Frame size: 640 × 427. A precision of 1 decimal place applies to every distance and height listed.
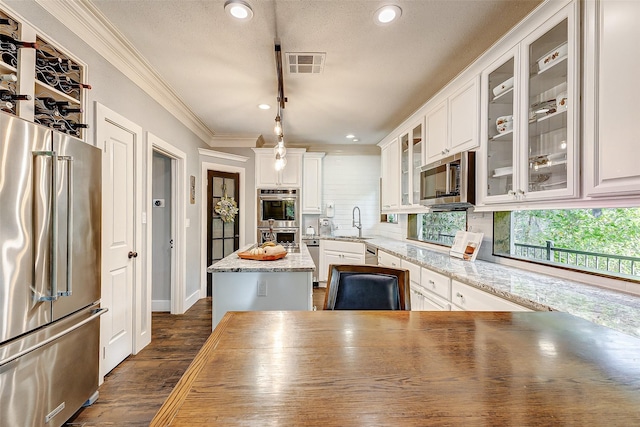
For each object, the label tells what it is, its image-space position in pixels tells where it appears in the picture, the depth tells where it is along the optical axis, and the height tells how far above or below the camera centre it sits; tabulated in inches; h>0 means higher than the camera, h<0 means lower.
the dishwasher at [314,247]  204.4 -23.8
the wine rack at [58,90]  65.0 +28.5
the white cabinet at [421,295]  92.0 -27.1
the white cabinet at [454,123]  94.0 +32.3
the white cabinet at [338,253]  181.9 -25.9
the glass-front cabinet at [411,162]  135.4 +24.9
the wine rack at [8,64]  55.4 +28.1
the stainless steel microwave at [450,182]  94.0 +11.1
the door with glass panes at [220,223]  183.3 -6.7
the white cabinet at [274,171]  196.9 +27.7
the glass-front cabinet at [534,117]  61.1 +23.6
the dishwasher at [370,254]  163.8 -23.5
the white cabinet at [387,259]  130.7 -21.8
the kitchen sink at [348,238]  184.0 -15.7
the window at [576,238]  61.3 -6.1
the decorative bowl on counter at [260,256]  94.9 -14.2
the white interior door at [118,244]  89.3 -10.3
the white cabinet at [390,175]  161.8 +22.0
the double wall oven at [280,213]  197.5 -0.3
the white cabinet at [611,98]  48.0 +20.1
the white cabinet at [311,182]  208.4 +21.5
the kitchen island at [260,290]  88.0 -23.1
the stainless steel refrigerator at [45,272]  52.1 -12.2
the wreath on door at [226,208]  185.2 +2.7
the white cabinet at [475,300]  64.0 -20.8
